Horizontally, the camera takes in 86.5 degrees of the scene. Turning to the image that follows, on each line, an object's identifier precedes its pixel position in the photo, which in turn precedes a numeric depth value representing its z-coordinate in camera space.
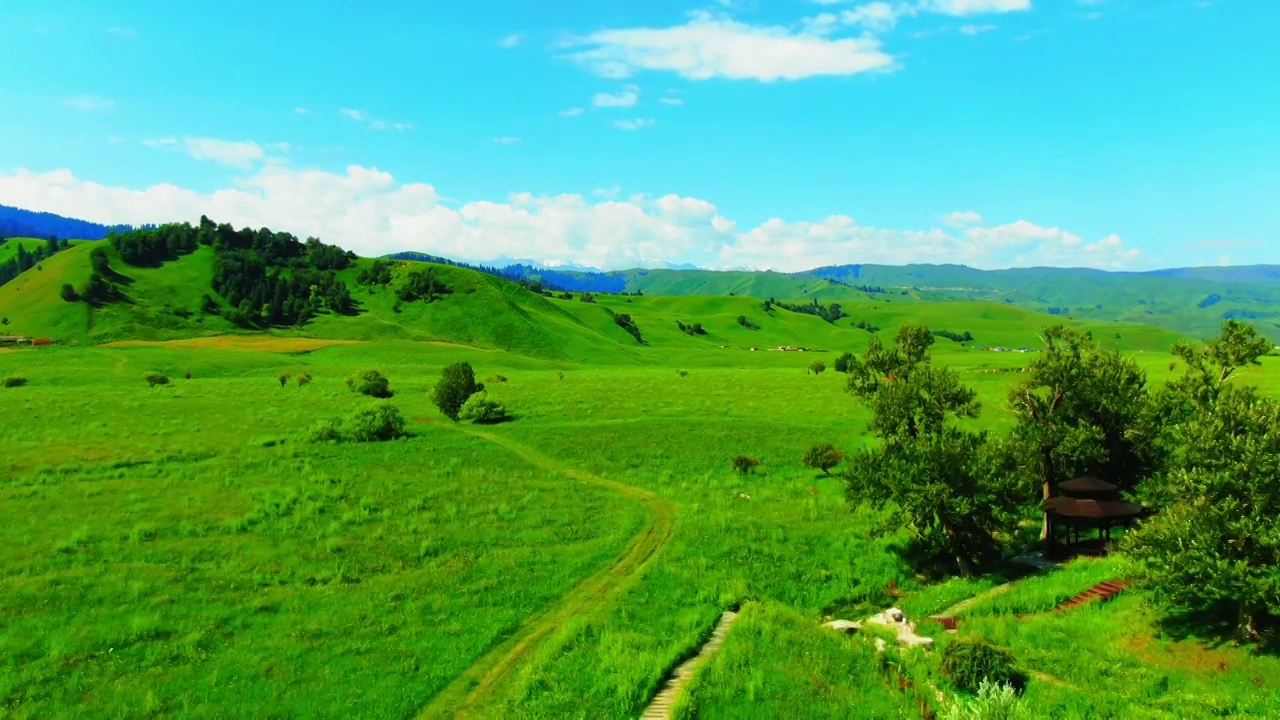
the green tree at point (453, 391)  71.00
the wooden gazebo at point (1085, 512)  38.44
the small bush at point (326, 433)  56.78
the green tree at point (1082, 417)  43.47
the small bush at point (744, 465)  54.81
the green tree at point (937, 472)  36.44
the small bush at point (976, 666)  23.05
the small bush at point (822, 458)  55.41
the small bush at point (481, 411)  68.56
